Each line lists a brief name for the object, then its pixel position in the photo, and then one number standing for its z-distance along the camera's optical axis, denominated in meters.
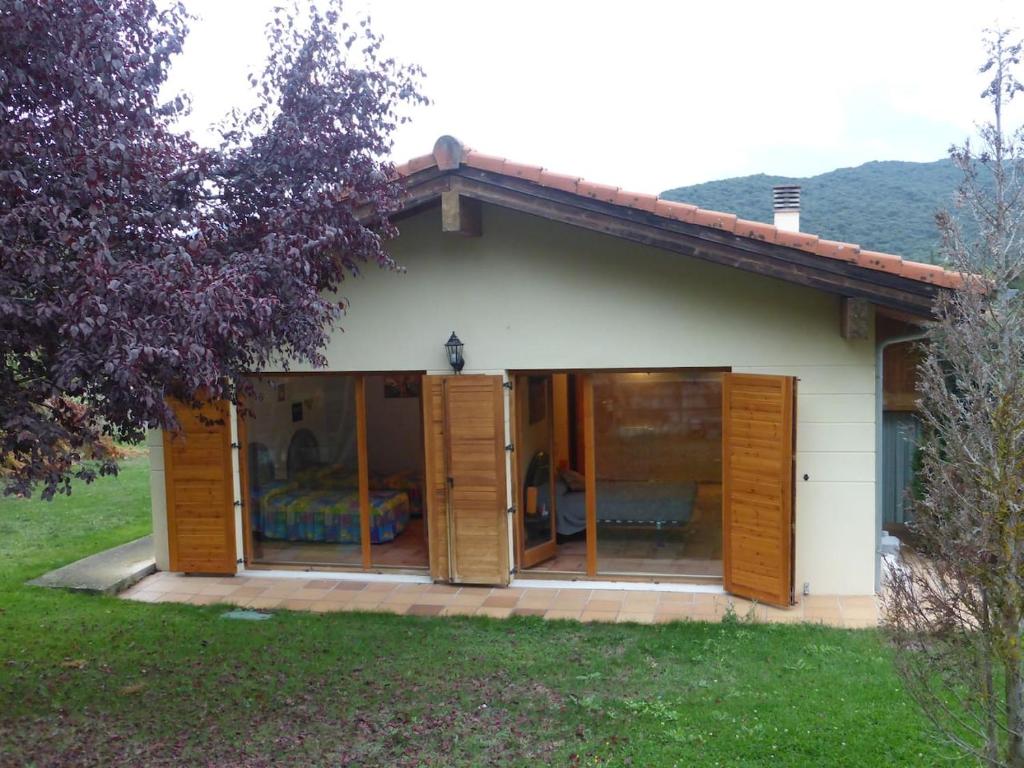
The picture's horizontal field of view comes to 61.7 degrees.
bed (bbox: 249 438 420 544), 9.57
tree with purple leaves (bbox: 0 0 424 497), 4.46
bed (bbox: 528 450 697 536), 8.87
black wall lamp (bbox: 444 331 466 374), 8.74
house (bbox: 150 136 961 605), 7.79
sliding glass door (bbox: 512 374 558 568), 9.03
